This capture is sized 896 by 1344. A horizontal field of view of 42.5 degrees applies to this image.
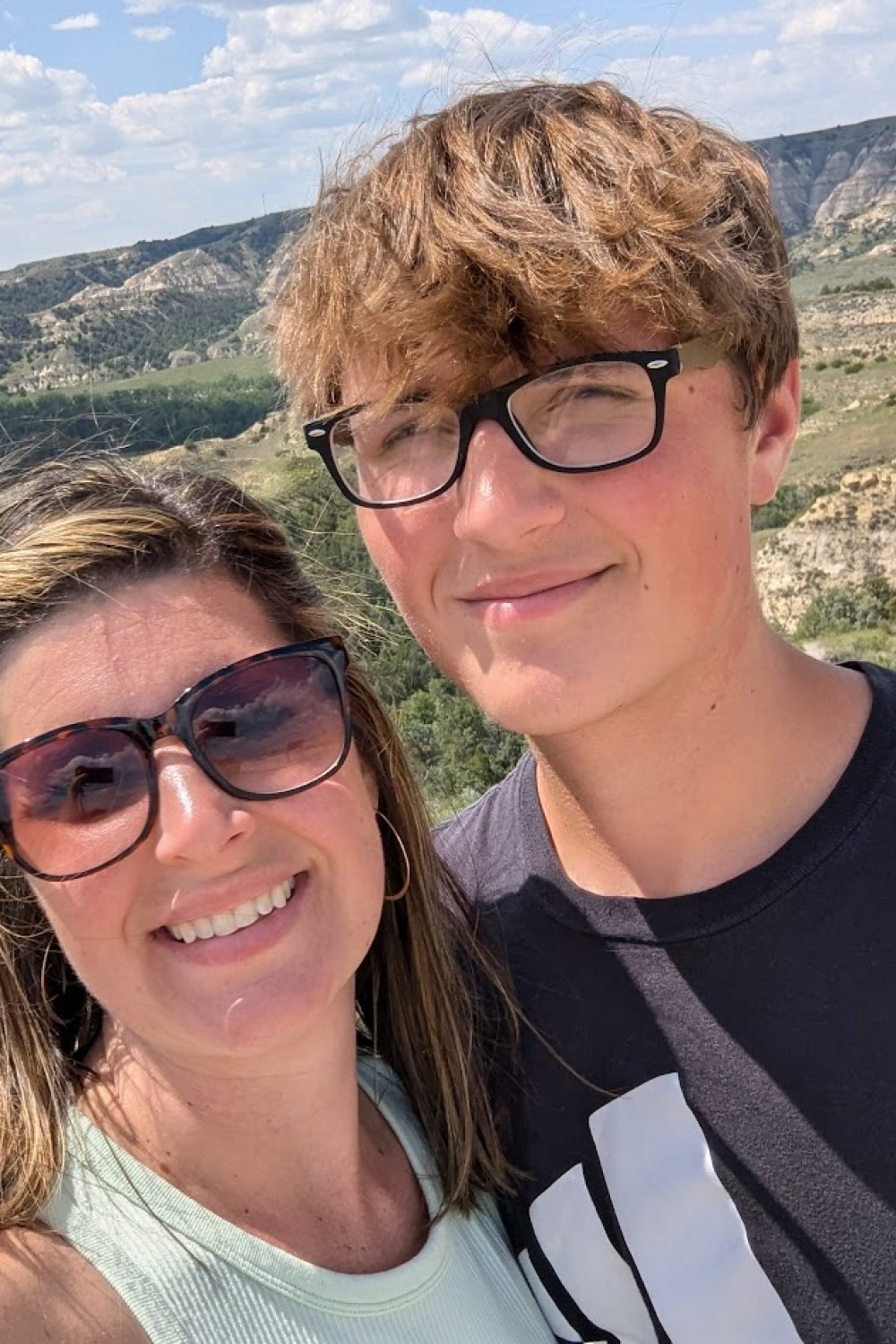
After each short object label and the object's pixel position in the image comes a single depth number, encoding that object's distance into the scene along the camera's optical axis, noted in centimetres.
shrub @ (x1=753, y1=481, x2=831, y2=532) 2542
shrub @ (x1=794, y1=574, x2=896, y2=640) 1630
